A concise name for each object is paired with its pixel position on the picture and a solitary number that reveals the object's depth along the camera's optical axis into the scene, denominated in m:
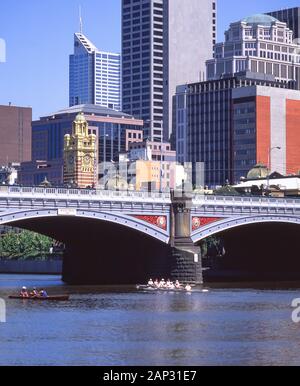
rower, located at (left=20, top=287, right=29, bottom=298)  110.00
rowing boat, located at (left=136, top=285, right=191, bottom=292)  122.24
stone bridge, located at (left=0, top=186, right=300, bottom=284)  122.88
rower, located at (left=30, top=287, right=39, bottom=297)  109.50
